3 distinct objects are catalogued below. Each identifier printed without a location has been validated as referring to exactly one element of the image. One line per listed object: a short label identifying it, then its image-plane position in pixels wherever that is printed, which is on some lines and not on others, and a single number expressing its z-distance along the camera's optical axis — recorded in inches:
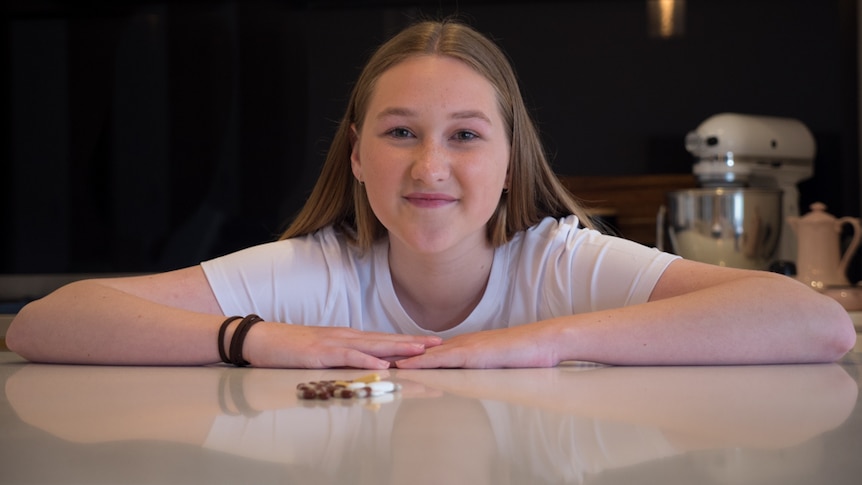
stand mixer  92.4
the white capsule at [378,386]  32.8
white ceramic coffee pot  86.8
